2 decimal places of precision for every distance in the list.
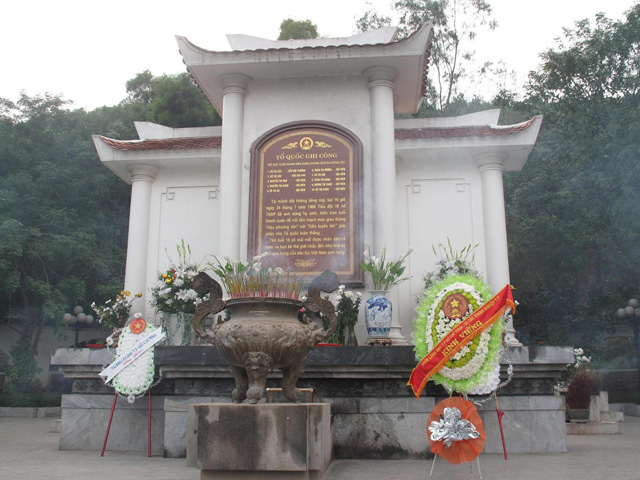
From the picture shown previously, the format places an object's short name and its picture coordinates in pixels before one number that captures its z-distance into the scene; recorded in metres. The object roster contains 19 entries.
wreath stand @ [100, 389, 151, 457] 7.20
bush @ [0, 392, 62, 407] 17.08
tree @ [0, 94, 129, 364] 17.50
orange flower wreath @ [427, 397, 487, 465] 5.27
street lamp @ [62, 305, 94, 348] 17.39
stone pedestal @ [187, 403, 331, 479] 4.70
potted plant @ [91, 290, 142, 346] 9.34
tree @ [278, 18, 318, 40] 24.06
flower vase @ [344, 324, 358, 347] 7.88
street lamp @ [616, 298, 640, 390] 16.59
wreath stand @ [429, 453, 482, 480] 5.30
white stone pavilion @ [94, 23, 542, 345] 8.84
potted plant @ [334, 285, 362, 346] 7.82
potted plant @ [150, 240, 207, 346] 8.37
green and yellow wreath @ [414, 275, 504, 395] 5.45
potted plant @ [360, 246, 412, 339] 7.68
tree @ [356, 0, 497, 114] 24.00
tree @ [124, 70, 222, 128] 23.19
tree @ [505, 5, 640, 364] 16.83
